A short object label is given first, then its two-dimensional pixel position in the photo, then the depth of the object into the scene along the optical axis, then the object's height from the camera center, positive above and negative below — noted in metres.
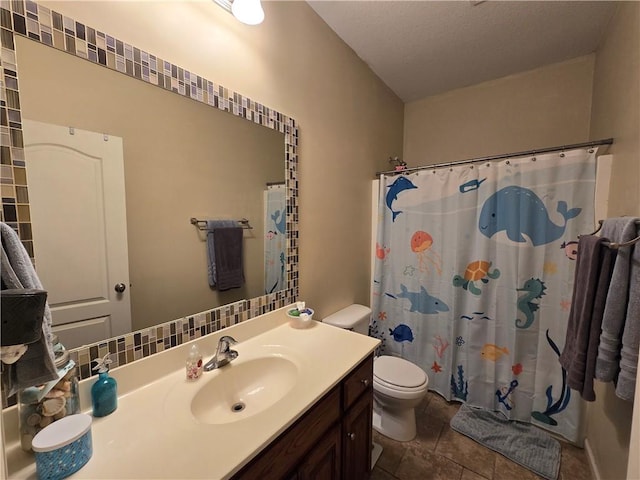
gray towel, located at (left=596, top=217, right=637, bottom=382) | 0.97 -0.33
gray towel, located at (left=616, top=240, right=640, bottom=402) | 0.91 -0.43
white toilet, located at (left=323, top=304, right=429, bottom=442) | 1.58 -1.01
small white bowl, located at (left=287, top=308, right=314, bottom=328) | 1.43 -0.53
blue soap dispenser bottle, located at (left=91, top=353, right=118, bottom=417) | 0.78 -0.51
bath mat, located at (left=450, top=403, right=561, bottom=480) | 1.50 -1.36
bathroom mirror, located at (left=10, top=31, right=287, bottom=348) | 0.76 +0.23
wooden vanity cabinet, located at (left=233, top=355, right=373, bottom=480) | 0.77 -0.77
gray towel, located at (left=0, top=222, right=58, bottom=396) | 0.56 -0.28
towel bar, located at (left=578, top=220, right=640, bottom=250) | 0.91 -0.09
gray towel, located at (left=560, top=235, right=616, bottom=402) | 1.05 -0.37
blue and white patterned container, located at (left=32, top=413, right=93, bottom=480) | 0.57 -0.50
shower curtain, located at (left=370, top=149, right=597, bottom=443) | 1.64 -0.39
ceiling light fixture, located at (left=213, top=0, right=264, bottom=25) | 1.08 +0.86
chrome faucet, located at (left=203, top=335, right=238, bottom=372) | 1.05 -0.54
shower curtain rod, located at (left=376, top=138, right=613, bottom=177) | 1.49 +0.43
